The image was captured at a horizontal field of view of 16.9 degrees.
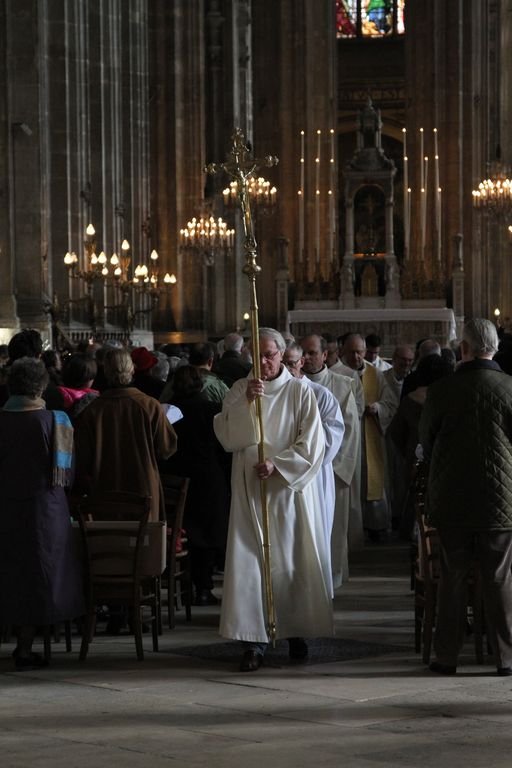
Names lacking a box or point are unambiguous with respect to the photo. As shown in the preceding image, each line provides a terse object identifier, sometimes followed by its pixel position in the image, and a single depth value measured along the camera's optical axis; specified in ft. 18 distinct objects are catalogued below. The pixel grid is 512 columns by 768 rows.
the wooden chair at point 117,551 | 31.14
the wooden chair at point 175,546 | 34.73
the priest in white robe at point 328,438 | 33.71
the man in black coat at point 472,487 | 28.73
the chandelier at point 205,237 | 118.93
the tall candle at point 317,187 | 131.21
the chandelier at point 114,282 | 82.48
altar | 107.55
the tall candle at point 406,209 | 124.36
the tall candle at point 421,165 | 132.57
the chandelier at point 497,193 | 118.62
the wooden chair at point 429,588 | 30.14
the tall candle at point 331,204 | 132.26
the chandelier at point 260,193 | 117.91
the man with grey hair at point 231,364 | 49.08
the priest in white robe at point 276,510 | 29.99
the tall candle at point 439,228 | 133.59
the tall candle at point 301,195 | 134.82
